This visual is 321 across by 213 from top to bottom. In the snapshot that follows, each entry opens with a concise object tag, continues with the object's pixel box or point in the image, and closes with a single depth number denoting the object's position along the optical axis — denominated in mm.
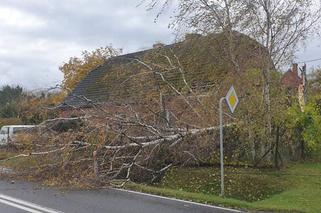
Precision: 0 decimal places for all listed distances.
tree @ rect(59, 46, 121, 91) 42266
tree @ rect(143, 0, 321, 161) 16469
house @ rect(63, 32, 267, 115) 16891
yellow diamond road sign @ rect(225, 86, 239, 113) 12398
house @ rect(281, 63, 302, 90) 17797
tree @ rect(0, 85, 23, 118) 72719
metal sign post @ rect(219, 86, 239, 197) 12284
